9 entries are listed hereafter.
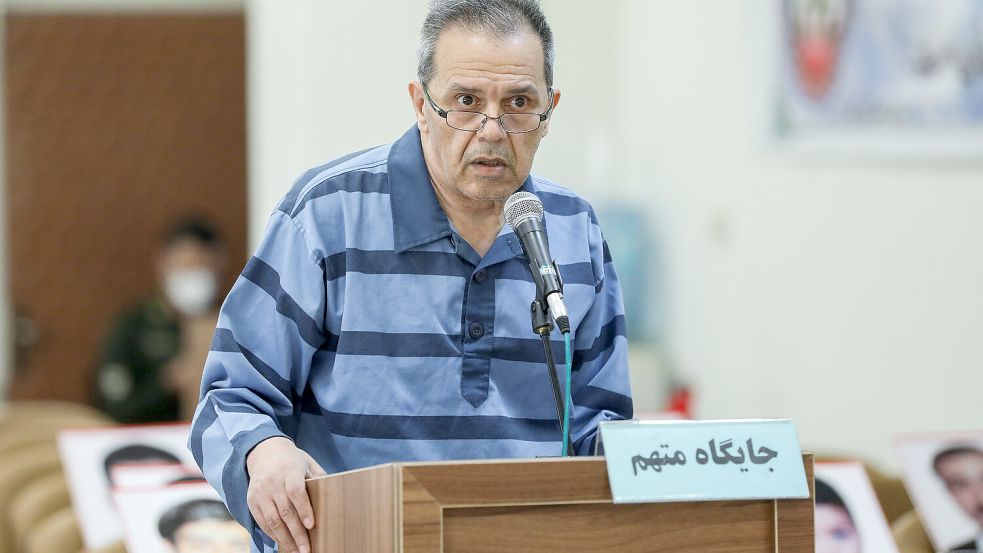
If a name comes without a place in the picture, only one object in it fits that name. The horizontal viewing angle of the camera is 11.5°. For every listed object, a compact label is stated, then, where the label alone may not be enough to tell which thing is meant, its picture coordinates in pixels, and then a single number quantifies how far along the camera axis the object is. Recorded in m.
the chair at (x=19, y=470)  8.97
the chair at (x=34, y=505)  8.44
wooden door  17.41
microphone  6.22
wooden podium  5.98
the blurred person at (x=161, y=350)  15.14
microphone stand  6.25
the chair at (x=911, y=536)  7.65
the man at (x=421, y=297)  6.43
